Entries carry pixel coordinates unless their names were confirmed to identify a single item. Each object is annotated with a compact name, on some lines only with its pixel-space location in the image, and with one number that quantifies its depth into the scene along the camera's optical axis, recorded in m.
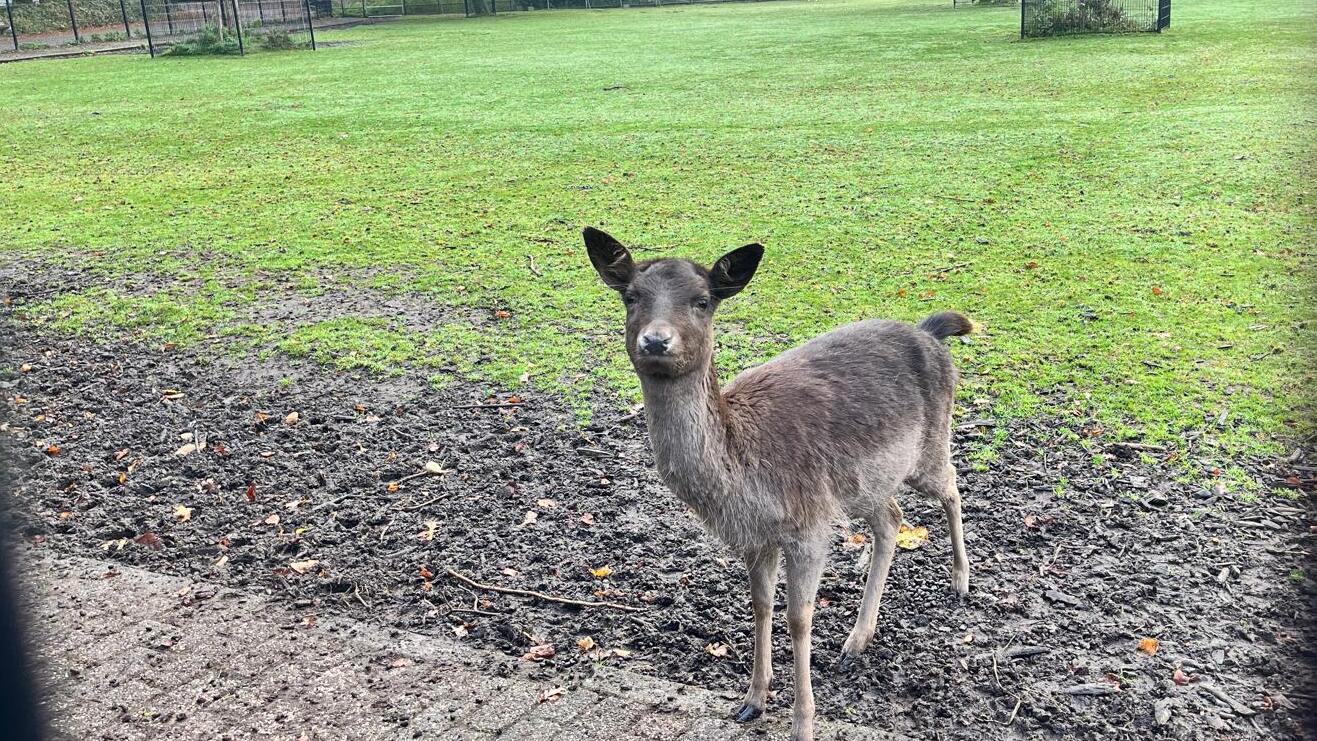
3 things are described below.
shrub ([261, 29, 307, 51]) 33.72
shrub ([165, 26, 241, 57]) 32.41
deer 3.64
